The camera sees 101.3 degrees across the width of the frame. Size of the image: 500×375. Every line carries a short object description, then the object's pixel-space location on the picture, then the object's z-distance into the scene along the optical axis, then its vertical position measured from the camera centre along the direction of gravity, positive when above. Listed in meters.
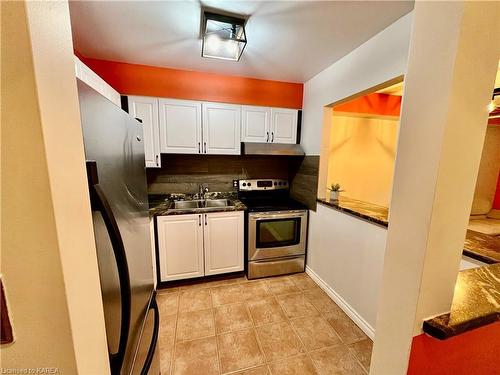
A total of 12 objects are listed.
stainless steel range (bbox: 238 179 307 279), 2.44 -0.98
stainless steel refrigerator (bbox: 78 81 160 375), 0.54 -0.23
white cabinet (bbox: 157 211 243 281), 2.23 -0.99
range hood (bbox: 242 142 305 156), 2.52 +0.11
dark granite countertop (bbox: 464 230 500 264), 0.99 -0.45
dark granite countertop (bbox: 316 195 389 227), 1.67 -0.47
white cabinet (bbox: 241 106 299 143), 2.57 +0.43
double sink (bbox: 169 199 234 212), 2.68 -0.62
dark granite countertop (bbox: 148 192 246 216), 2.22 -0.57
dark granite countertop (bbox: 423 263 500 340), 0.61 -0.47
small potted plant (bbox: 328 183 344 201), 2.32 -0.38
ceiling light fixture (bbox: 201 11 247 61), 1.45 +0.91
